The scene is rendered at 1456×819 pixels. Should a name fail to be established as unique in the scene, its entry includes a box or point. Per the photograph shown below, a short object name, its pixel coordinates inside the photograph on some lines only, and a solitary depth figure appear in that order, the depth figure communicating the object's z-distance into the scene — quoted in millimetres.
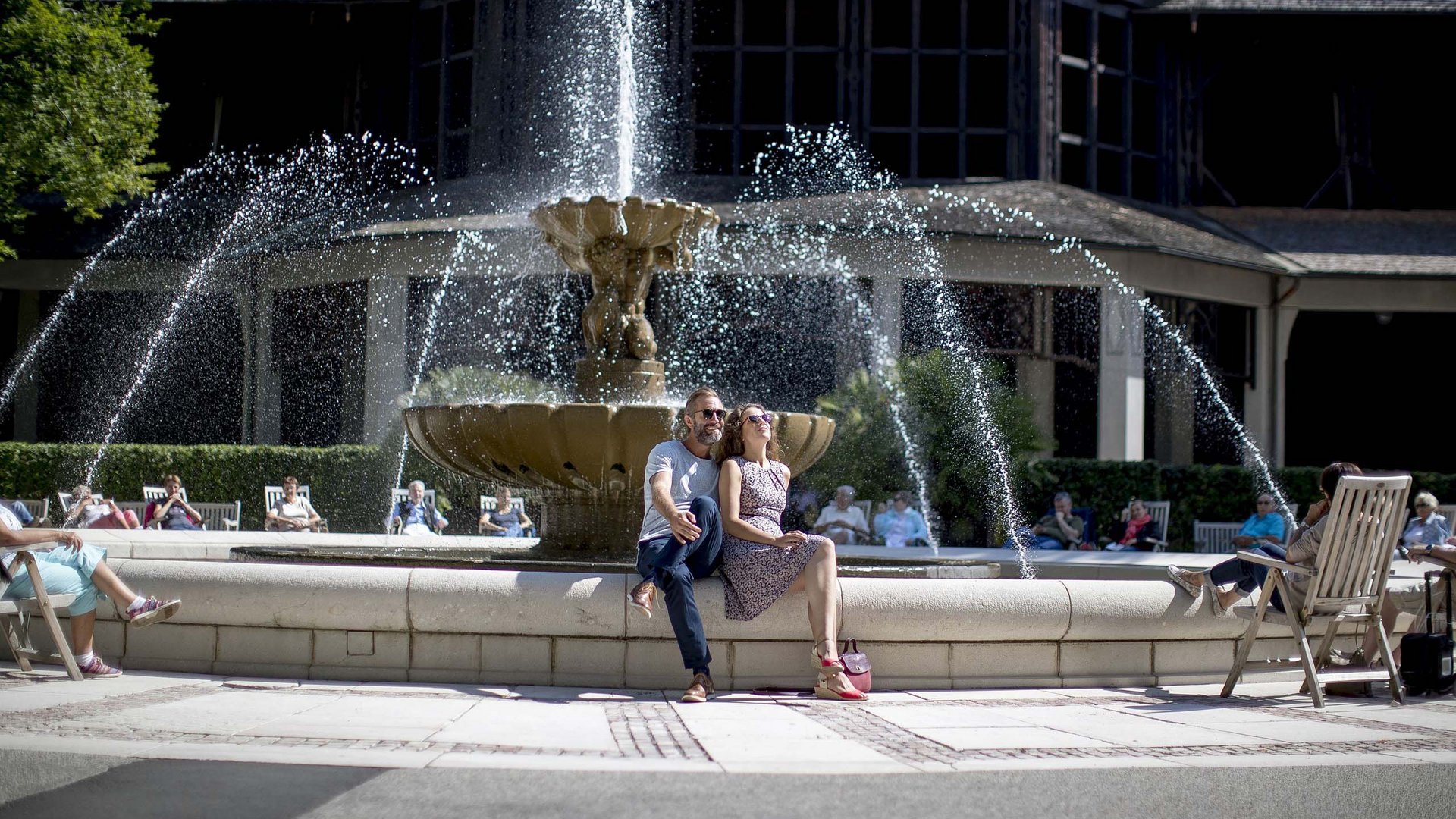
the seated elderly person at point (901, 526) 15336
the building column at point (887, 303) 22062
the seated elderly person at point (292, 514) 16188
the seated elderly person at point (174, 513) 16578
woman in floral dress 6535
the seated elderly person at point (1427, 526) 13688
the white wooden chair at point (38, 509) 14979
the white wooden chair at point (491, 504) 16547
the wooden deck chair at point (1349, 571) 6770
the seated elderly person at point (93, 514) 14867
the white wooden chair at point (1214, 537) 19375
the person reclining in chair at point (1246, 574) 7105
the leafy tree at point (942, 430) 18797
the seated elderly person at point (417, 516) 15557
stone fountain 8336
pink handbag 6578
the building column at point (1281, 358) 25375
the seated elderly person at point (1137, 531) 16906
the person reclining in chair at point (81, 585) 6723
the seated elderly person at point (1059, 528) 16031
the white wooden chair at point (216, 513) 18306
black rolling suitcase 7293
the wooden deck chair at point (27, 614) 6523
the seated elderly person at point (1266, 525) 13523
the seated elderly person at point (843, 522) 15227
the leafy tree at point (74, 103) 20531
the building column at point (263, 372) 25891
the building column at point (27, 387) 28656
